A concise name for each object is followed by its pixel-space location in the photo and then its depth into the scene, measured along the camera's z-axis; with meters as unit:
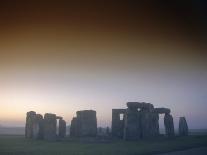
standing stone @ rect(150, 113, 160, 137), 38.09
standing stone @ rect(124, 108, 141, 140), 35.22
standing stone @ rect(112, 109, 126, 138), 37.94
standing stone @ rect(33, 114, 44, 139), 36.31
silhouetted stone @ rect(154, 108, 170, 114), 40.64
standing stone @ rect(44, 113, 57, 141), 35.19
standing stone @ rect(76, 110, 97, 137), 36.81
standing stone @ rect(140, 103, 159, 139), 36.84
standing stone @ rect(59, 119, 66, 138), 38.51
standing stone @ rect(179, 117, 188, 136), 43.06
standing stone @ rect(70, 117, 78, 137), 38.22
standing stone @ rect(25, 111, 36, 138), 38.14
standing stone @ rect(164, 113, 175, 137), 41.02
